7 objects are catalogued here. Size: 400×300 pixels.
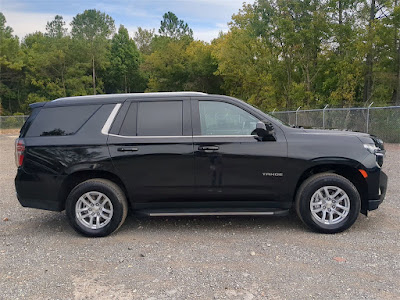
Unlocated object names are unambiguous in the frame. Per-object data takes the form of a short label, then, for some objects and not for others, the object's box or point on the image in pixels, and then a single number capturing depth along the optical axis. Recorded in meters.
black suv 4.55
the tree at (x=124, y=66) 62.06
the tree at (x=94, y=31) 53.94
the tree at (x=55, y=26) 69.76
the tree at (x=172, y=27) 61.03
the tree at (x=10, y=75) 48.75
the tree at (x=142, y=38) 78.75
